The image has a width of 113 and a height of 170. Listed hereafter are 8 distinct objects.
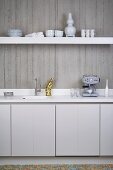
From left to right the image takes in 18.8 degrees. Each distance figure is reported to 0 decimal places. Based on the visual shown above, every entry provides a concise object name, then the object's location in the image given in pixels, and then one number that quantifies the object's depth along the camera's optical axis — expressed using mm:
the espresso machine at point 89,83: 4574
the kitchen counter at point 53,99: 4301
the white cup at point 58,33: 4559
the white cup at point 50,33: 4555
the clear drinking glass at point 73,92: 4698
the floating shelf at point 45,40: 4500
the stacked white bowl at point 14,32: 4562
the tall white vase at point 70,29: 4547
